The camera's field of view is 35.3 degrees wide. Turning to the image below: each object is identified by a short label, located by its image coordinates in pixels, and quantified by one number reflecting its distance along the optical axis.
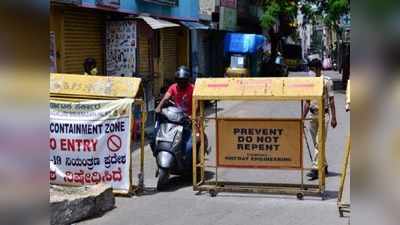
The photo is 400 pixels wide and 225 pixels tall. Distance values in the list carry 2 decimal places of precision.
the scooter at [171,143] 8.05
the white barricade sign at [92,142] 7.60
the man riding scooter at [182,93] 8.48
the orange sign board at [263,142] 7.67
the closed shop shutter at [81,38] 12.89
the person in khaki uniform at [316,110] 8.50
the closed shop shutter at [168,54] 20.00
